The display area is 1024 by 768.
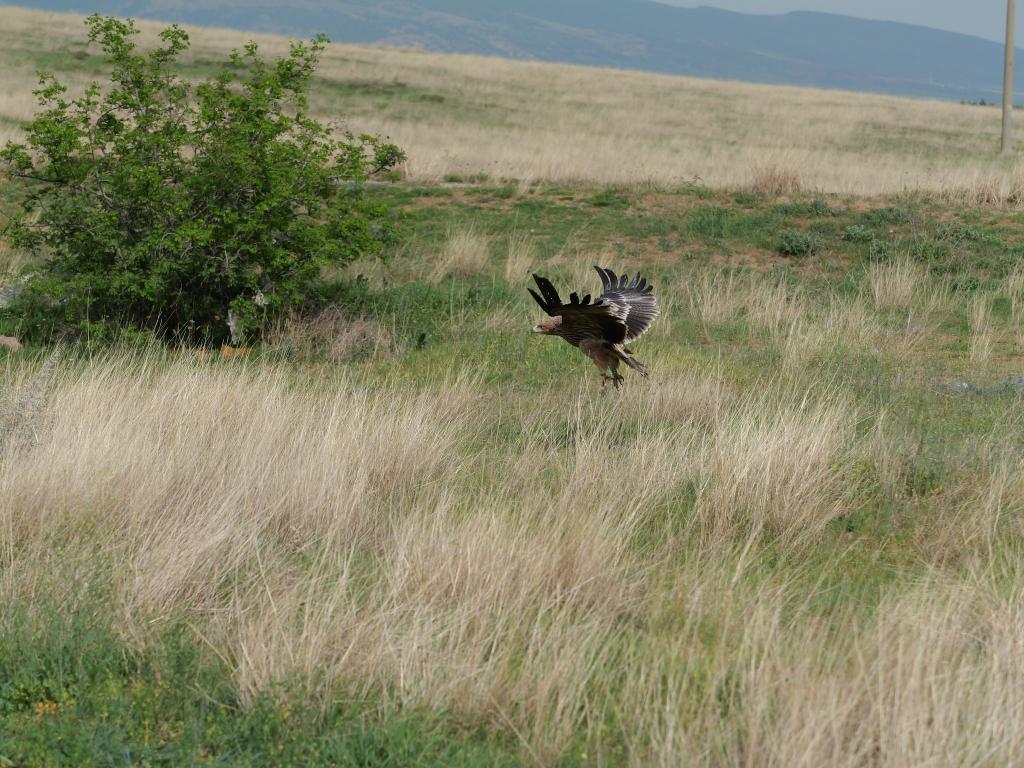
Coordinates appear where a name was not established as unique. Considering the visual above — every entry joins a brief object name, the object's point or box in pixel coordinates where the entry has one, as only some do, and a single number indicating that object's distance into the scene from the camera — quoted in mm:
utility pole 43719
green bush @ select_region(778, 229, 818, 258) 27375
